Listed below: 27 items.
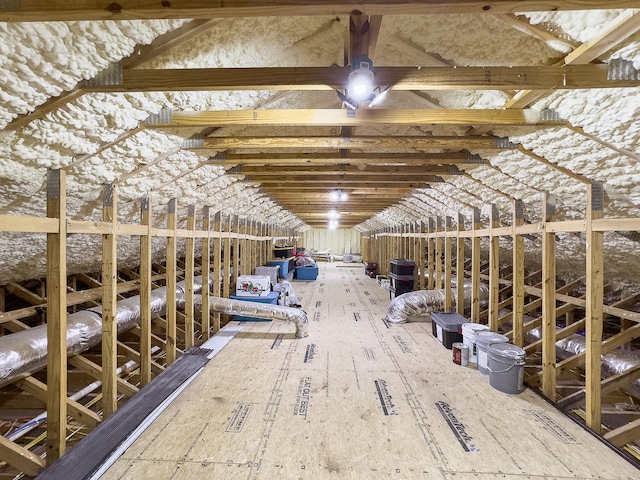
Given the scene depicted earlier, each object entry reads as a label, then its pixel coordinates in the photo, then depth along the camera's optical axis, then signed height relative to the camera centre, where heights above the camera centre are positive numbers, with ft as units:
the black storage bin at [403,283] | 19.88 -2.56
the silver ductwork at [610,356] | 10.05 -3.82
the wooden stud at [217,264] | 14.47 -1.05
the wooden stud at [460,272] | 14.84 -1.37
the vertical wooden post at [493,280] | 11.80 -1.36
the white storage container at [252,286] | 16.07 -2.24
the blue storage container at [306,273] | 31.14 -3.02
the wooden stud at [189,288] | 12.10 -1.76
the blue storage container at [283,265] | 26.40 -1.97
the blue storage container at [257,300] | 15.83 -2.86
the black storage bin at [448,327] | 12.24 -3.27
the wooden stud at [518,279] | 10.28 -1.17
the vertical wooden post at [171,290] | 10.74 -1.63
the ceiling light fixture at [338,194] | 16.25 +2.40
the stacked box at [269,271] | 20.64 -1.93
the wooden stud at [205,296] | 13.21 -2.24
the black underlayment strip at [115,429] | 5.63 -3.91
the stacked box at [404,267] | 20.18 -1.57
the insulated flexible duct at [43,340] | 7.35 -2.57
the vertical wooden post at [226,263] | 16.17 -1.11
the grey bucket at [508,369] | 8.82 -3.45
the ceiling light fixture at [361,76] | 4.75 +2.41
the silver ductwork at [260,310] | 13.14 -2.84
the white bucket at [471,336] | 10.66 -3.11
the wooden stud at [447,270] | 15.77 -1.39
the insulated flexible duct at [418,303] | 15.47 -2.93
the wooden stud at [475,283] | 13.43 -1.69
